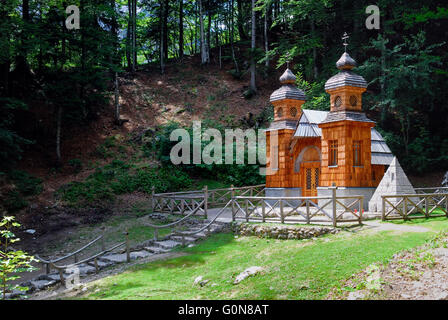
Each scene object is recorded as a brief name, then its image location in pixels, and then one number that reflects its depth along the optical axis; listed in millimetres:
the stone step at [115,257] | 14495
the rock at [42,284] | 12823
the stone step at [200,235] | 16255
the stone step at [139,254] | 14695
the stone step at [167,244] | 15578
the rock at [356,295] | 8234
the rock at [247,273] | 10504
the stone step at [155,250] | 15128
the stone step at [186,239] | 16039
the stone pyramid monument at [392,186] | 15661
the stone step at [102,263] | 14141
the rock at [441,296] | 7616
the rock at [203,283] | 10635
